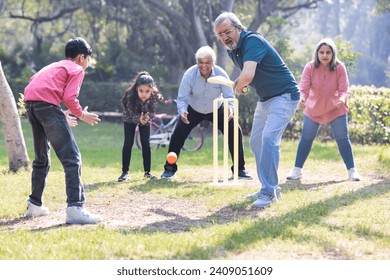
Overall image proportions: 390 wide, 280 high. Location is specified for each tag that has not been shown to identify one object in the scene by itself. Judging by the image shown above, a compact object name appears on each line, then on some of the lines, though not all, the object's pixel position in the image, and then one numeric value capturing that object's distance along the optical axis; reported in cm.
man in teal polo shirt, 1292
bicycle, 2736
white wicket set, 1570
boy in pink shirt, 1164
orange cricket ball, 1771
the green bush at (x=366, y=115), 2808
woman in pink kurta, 1733
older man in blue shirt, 1739
